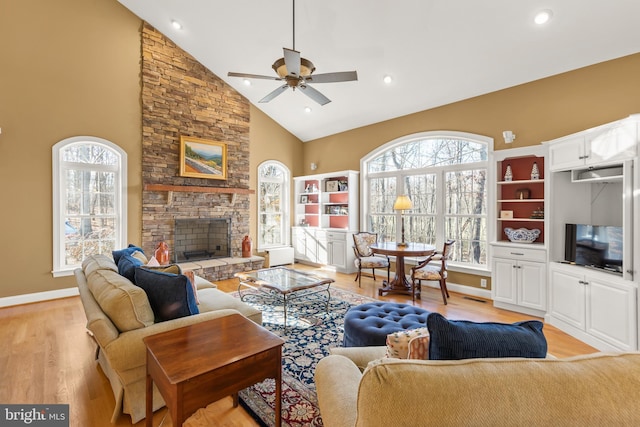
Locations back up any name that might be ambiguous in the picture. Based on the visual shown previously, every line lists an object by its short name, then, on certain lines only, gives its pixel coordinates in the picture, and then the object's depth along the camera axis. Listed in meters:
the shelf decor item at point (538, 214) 4.00
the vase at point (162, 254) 5.09
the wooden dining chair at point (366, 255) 5.14
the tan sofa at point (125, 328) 1.77
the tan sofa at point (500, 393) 0.75
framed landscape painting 5.68
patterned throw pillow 1.20
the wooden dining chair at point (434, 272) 4.34
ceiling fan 2.85
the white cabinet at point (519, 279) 3.73
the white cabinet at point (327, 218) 6.29
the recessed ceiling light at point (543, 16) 3.14
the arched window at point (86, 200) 4.52
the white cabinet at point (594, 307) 2.71
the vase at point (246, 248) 6.35
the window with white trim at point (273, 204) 7.05
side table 1.36
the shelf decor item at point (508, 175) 4.28
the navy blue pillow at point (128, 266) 2.38
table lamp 4.82
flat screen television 2.94
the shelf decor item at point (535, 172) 4.03
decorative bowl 4.02
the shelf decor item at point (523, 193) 4.18
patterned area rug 2.03
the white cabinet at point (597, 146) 2.76
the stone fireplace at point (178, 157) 5.32
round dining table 4.34
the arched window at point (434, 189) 4.80
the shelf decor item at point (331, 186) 6.65
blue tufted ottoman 2.23
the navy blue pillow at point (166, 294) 2.05
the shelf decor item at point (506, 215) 4.32
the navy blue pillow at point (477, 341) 1.01
